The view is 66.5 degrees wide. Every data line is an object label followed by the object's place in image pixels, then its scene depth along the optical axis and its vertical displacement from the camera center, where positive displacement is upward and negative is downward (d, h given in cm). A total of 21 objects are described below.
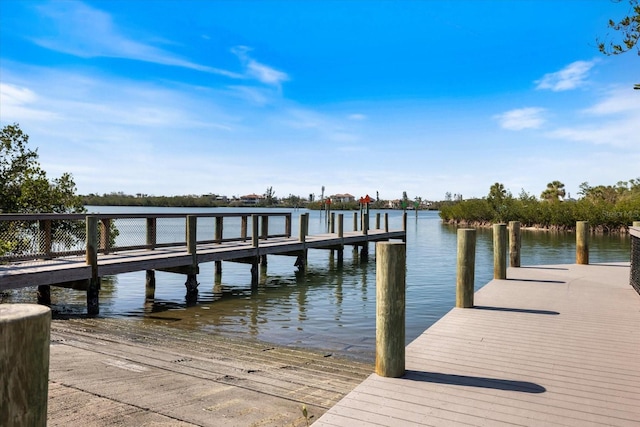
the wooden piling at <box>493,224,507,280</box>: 1208 -102
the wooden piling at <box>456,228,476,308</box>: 856 -100
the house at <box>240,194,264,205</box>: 18730 +339
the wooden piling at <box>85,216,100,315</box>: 1113 -116
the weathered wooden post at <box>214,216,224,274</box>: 1747 -68
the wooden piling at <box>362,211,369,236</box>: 2508 -65
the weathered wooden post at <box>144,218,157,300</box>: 1464 -96
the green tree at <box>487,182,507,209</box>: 5830 +200
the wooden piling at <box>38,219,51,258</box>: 1195 -70
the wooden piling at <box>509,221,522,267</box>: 1461 -108
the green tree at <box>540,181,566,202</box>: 8205 +364
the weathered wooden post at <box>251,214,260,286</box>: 1681 -159
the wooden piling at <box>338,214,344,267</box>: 2222 -160
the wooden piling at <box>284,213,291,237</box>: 2089 -59
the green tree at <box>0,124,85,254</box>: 1566 +70
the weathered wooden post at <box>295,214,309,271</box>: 1941 -115
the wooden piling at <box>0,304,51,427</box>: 190 -62
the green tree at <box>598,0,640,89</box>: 712 +268
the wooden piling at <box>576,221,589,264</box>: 1467 -111
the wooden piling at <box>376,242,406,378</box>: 500 -93
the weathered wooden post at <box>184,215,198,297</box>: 1397 -132
